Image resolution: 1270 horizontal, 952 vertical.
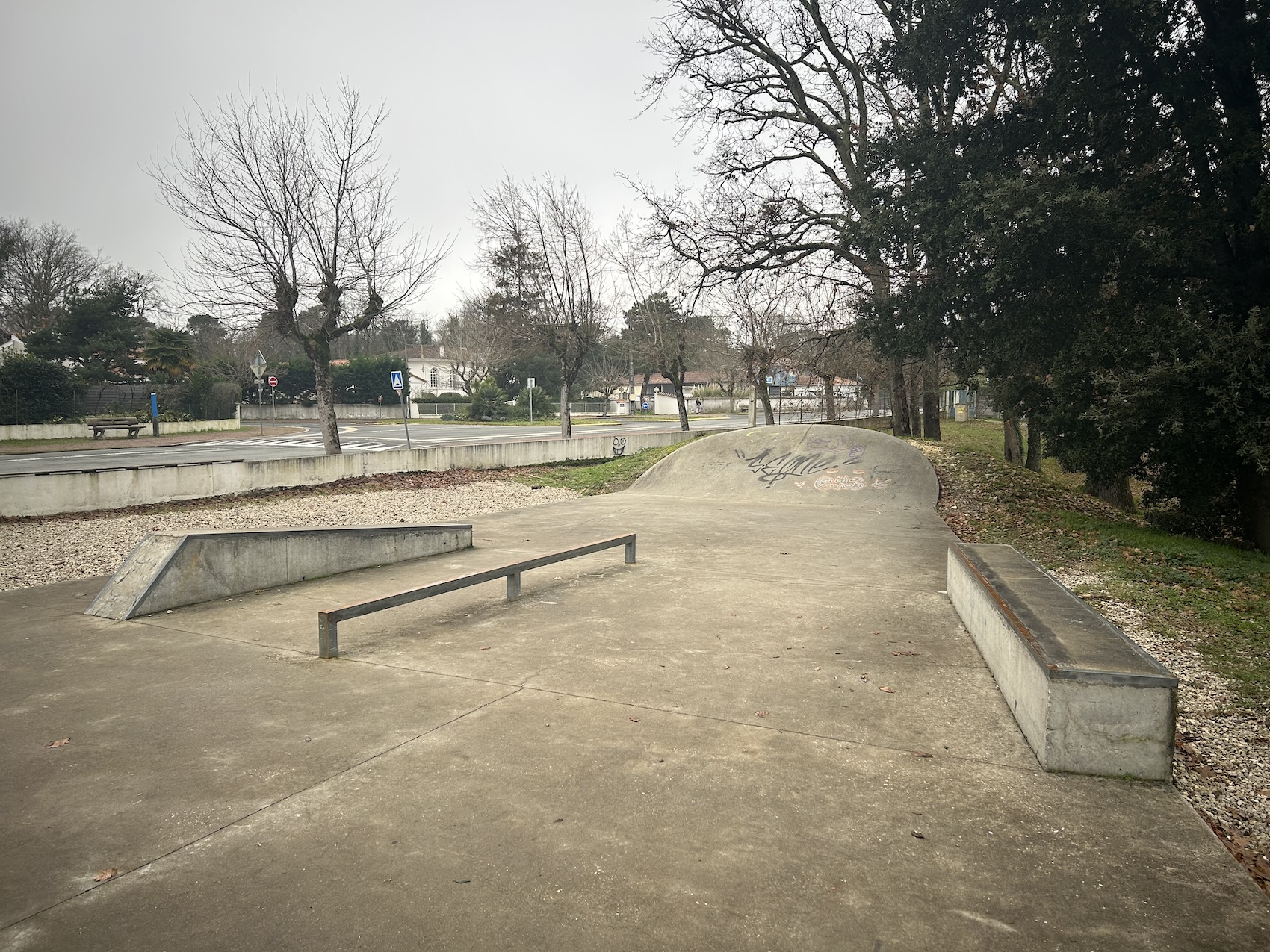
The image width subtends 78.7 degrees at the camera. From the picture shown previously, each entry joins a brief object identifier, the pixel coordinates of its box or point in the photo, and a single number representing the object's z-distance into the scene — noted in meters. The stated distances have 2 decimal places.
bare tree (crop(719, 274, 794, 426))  27.55
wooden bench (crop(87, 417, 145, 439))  28.02
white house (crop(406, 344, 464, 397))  76.50
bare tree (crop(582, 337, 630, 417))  61.99
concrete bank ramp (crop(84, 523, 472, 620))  6.36
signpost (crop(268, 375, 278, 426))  47.30
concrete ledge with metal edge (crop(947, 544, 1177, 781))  3.48
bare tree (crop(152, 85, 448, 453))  16.66
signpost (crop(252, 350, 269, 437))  32.53
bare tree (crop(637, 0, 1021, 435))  12.26
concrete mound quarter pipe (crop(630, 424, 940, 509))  14.64
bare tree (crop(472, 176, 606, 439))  24.97
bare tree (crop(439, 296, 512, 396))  54.28
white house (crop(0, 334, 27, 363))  37.69
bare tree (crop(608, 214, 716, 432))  26.09
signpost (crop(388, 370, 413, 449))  22.61
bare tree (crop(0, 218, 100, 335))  46.00
